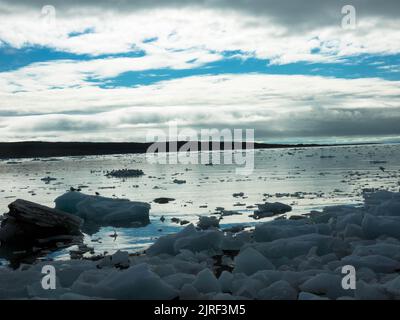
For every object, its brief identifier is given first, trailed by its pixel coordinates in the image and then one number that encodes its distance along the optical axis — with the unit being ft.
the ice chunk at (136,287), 16.44
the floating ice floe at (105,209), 41.37
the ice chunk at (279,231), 26.84
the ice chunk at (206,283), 17.22
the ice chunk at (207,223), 35.01
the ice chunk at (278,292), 16.44
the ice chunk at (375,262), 19.99
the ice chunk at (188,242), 25.61
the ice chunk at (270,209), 42.06
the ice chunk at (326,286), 16.94
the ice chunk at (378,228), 26.12
